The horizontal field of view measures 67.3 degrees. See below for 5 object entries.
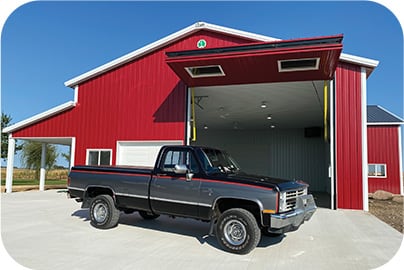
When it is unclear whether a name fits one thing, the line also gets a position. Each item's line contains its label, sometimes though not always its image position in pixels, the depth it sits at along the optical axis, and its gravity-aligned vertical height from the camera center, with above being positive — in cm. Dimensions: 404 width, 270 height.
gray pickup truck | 523 -68
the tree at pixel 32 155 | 2552 +17
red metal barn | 980 +285
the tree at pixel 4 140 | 2434 +135
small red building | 1756 +56
